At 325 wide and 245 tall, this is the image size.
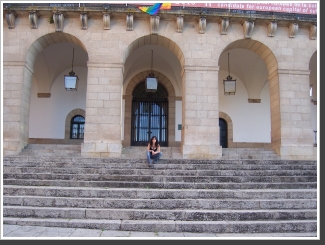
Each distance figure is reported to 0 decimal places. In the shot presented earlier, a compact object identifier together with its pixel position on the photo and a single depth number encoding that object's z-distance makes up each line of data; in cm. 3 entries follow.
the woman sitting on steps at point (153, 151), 848
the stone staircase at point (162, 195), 537
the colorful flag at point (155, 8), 1027
